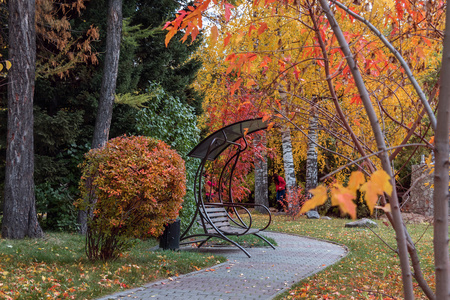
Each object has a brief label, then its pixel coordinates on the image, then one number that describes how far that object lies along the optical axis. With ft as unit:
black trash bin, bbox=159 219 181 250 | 25.40
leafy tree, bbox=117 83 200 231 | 30.35
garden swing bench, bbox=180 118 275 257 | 25.63
